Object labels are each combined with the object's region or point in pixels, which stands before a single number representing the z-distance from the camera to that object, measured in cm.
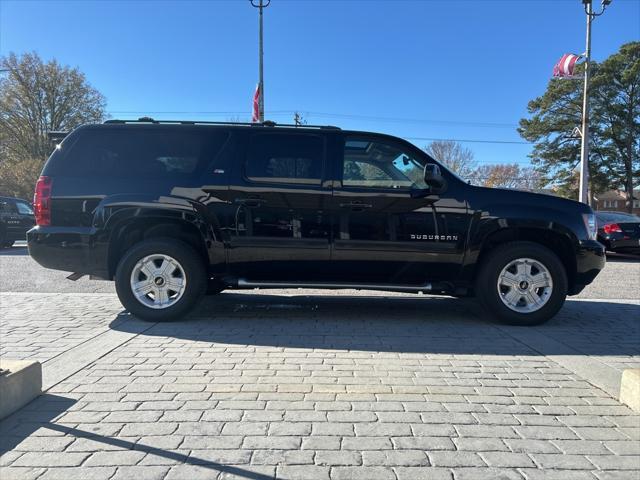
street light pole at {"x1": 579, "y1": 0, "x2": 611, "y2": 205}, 2078
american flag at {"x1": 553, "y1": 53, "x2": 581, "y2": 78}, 2042
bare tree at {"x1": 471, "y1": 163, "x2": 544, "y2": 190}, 5747
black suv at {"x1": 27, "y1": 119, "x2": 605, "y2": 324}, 521
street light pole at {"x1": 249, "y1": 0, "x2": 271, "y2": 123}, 2025
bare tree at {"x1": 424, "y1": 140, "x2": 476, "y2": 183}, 4903
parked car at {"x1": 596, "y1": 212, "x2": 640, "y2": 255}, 1288
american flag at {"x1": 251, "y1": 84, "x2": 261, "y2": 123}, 1841
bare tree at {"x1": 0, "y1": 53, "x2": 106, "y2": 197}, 3569
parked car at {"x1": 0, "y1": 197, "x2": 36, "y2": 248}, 1445
